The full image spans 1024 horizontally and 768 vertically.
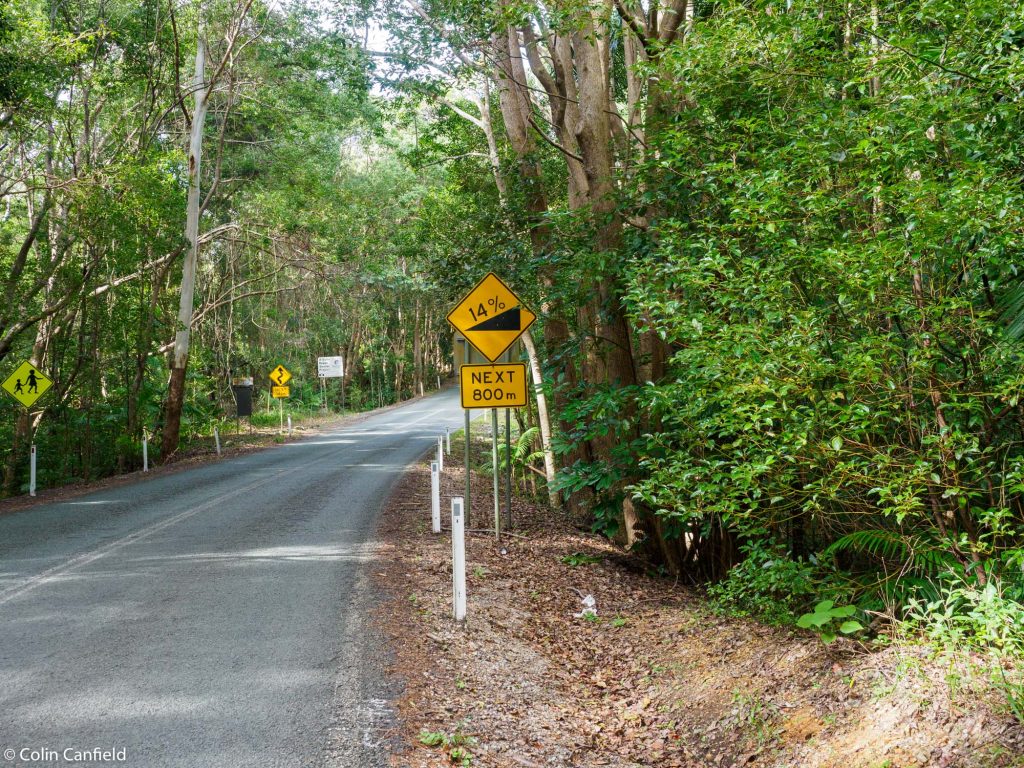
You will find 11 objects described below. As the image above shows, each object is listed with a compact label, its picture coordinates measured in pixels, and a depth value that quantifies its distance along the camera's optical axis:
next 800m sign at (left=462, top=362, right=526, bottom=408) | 10.84
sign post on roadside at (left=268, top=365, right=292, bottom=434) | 32.59
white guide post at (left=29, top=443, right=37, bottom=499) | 16.96
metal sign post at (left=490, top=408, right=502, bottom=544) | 11.05
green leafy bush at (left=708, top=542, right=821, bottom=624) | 6.72
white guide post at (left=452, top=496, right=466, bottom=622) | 6.91
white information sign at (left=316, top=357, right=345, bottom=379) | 39.78
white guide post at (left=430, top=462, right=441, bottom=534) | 11.04
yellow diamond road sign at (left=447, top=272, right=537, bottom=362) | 10.76
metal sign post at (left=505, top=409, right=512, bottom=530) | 11.26
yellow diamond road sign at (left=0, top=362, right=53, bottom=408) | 17.23
